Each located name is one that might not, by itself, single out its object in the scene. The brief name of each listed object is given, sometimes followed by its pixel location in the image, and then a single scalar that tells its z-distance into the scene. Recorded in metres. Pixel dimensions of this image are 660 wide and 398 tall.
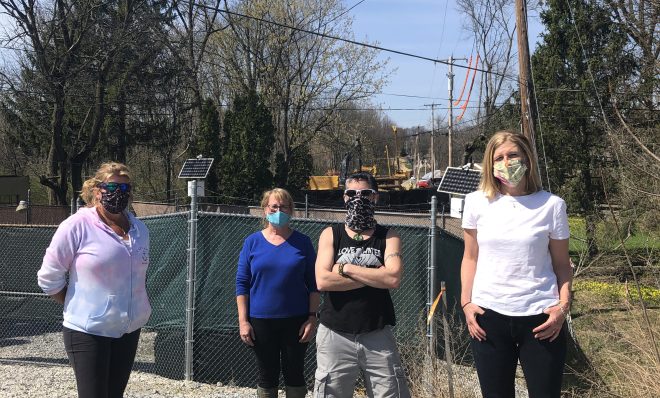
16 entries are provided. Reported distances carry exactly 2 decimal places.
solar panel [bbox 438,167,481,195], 10.09
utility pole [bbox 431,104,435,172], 55.65
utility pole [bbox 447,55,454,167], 48.62
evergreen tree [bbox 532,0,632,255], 23.20
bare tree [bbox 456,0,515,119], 43.28
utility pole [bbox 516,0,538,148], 12.81
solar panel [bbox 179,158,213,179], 18.14
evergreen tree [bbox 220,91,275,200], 28.20
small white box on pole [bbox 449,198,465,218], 9.98
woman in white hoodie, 3.77
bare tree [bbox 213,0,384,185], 35.44
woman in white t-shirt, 3.40
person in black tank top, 3.93
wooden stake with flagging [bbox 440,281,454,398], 4.87
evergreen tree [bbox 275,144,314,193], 30.95
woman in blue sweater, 4.79
